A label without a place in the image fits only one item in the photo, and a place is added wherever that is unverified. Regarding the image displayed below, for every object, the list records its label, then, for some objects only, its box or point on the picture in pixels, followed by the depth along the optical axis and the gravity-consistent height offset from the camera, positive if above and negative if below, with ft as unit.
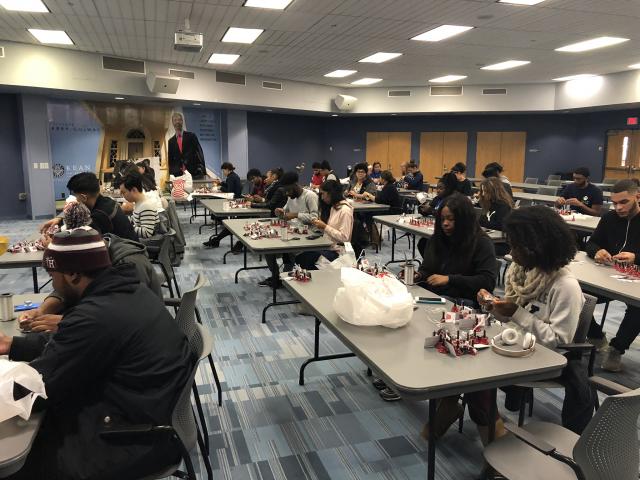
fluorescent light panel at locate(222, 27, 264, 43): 25.36 +6.81
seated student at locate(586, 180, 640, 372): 11.92 -2.14
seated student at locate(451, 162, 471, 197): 26.03 -0.97
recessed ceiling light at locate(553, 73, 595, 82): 38.82 +7.08
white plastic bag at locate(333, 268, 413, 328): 7.92 -2.27
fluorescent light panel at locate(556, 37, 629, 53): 26.40 +6.70
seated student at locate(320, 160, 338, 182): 29.63 -0.43
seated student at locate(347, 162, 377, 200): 29.53 -1.26
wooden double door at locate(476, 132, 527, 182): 49.34 +1.22
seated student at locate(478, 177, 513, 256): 17.74 -1.44
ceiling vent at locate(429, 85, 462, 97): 45.21 +6.65
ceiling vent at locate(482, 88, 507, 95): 44.60 +6.54
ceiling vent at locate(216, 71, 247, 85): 38.45 +6.59
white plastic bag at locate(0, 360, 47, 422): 5.06 -2.34
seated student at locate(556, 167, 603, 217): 22.71 -1.56
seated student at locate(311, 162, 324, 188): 30.32 -0.94
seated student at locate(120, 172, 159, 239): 16.16 -1.59
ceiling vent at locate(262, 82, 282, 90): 41.14 +6.43
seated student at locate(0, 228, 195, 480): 5.28 -2.36
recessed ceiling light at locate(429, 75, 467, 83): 39.83 +7.06
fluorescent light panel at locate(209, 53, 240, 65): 32.26 +6.99
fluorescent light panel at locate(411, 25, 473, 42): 24.21 +6.66
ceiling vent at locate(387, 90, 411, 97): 46.55 +6.59
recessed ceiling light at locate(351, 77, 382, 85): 42.14 +7.14
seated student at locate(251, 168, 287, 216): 22.65 -1.62
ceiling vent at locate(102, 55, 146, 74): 32.45 +6.45
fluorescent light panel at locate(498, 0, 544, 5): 19.74 +6.50
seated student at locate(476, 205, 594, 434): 7.47 -2.11
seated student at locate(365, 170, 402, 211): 25.93 -1.80
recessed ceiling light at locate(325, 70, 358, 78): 37.93 +7.01
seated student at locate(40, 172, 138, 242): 12.85 -1.25
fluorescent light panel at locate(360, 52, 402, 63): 31.15 +6.88
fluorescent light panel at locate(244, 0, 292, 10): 20.57 +6.67
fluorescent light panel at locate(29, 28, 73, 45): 26.30 +6.88
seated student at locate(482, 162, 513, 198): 23.89 -0.34
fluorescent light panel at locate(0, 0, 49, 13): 21.22 +6.80
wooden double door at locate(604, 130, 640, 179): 41.68 +0.85
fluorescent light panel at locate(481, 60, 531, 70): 32.99 +6.87
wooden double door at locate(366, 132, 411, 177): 51.80 +1.42
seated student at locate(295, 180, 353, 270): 15.43 -1.89
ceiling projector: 22.34 +5.49
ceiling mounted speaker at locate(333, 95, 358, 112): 45.39 +5.59
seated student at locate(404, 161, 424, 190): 34.76 -1.24
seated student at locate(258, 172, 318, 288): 19.07 -1.70
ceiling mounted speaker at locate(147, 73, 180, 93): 33.24 +5.30
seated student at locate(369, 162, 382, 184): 37.67 -0.75
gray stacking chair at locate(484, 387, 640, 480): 4.72 -3.01
